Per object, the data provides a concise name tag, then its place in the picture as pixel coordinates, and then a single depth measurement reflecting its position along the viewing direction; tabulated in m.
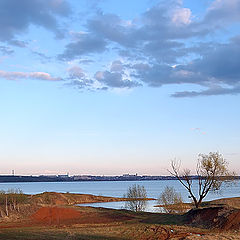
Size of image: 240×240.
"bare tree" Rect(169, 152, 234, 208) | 49.25
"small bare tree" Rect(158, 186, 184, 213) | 57.81
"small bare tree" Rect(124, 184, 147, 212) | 67.56
